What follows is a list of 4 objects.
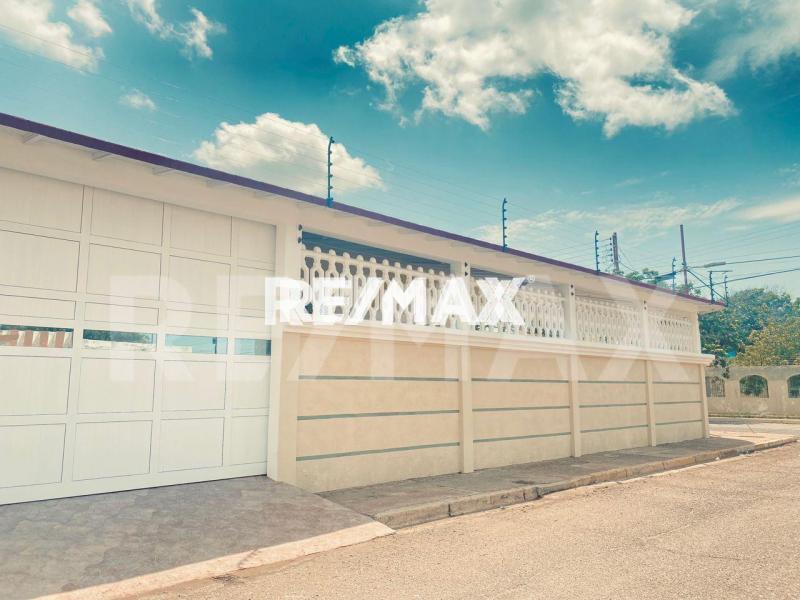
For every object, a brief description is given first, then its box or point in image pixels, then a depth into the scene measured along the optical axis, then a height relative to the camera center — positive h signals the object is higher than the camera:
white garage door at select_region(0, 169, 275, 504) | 5.68 +0.31
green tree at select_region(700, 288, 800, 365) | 32.41 +4.15
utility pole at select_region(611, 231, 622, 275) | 35.98 +7.90
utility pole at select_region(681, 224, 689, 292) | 34.69 +6.07
